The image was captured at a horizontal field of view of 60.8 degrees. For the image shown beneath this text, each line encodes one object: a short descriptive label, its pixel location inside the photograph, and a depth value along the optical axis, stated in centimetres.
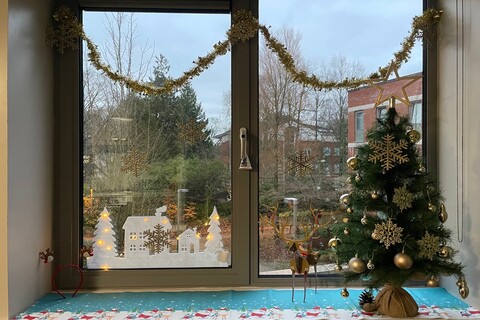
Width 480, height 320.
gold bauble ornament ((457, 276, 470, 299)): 151
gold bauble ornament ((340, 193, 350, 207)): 158
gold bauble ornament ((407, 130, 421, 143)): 153
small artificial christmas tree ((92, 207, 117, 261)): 191
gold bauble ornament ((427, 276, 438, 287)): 153
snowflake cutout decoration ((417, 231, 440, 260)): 148
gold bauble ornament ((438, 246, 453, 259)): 150
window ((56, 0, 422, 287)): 191
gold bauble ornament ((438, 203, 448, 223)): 154
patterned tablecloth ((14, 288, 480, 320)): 157
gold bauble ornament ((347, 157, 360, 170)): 157
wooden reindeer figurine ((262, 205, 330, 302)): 173
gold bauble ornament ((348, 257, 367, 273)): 151
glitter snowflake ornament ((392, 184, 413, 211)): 150
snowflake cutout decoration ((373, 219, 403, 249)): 150
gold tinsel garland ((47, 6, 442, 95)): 185
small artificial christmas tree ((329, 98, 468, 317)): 150
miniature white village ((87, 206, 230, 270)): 191
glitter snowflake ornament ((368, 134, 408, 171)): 152
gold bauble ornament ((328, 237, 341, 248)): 159
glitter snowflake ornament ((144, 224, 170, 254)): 191
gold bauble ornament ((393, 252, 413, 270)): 146
